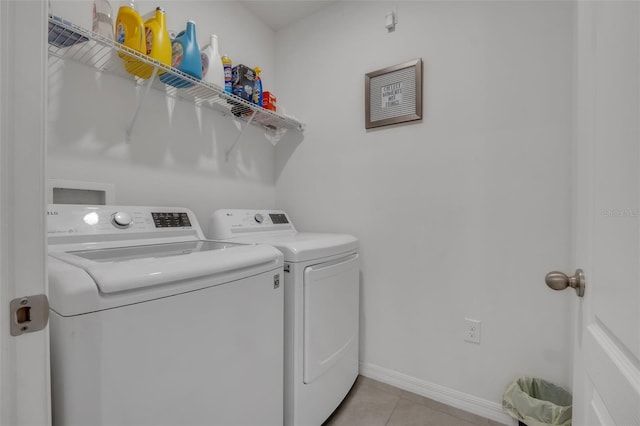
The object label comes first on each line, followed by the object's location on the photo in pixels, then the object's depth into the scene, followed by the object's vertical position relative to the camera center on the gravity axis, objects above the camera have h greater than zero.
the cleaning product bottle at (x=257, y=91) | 1.88 +0.77
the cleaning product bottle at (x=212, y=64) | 1.61 +0.80
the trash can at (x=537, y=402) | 1.25 -0.90
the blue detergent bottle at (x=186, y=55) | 1.43 +0.75
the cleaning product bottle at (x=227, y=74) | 1.74 +0.80
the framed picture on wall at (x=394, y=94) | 1.79 +0.72
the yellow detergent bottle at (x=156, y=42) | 1.34 +0.76
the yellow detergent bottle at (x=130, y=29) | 1.26 +0.78
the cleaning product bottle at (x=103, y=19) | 1.21 +0.79
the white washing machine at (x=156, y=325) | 0.66 -0.33
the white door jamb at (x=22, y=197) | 0.42 +0.02
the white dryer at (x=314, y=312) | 1.30 -0.52
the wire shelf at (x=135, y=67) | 1.12 +0.66
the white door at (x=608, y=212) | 0.45 -0.01
